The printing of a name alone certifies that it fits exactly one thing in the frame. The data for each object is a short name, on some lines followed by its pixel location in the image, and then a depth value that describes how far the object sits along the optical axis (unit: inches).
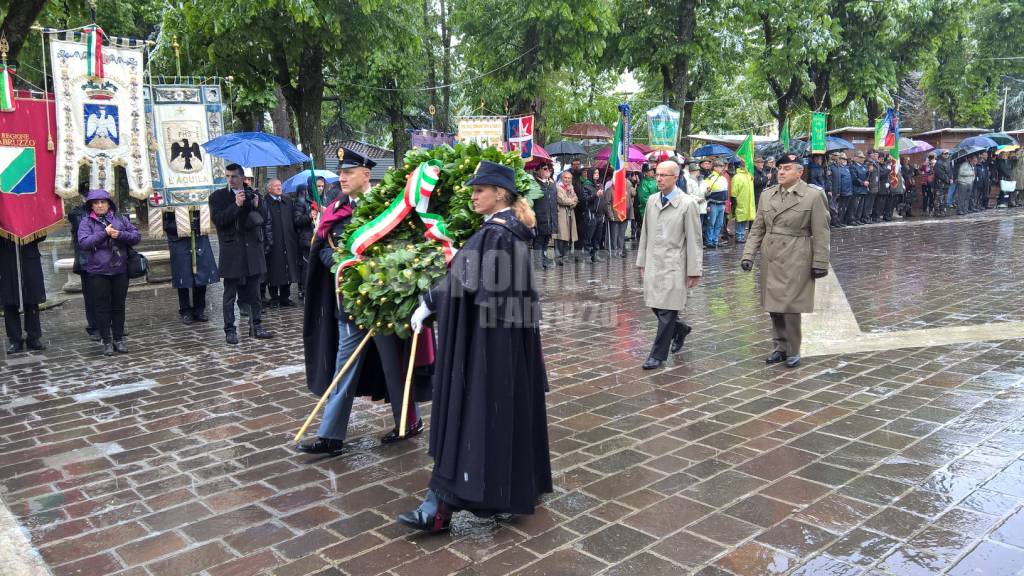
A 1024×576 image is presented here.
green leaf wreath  173.6
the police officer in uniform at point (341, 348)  201.8
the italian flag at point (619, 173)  581.3
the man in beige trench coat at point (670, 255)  278.4
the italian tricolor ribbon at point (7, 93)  346.0
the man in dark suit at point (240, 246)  352.2
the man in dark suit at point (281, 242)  441.4
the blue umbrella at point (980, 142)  972.6
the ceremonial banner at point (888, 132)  883.4
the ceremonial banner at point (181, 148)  408.8
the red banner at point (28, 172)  346.3
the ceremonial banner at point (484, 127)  647.1
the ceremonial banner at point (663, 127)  700.7
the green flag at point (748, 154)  762.2
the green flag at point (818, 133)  826.8
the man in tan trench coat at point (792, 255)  276.5
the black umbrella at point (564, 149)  776.9
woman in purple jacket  337.7
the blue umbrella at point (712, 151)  885.2
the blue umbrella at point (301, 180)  460.7
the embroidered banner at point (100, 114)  363.9
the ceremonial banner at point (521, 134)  642.2
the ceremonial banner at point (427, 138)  628.7
